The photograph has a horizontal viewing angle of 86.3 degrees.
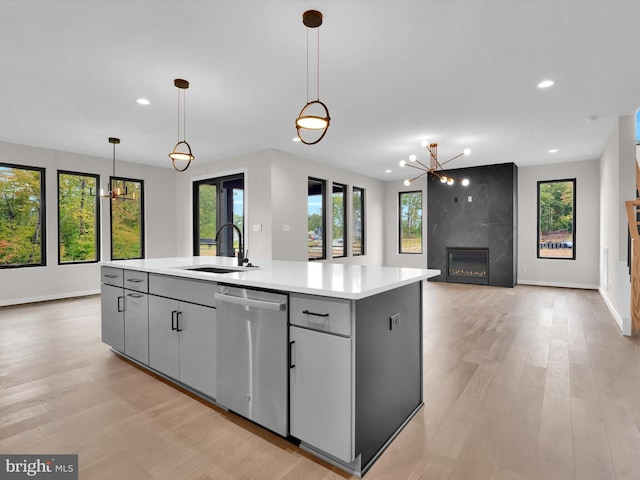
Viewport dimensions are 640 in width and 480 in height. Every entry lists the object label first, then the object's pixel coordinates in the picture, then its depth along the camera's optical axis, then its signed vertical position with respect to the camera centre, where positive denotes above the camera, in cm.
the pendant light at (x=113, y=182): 648 +111
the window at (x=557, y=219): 717 +37
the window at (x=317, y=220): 736 +37
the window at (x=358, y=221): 849 +40
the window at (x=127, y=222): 675 +32
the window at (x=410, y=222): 912 +40
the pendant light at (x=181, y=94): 337 +154
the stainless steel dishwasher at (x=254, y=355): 182 -68
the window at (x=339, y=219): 786 +42
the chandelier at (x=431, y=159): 544 +148
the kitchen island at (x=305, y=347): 162 -63
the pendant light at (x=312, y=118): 232 +85
